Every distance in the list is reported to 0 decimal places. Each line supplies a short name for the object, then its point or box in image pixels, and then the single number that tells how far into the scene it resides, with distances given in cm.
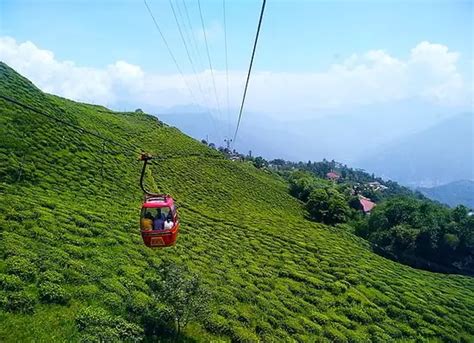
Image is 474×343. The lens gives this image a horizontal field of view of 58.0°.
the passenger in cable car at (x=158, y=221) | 2188
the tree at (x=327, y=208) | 7431
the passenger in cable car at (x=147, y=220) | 2180
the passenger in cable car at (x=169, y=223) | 2206
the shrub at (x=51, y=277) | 2157
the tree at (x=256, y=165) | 13018
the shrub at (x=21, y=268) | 2114
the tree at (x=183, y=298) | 2327
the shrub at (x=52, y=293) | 2048
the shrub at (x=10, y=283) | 1983
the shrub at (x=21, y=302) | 1898
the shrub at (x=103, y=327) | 1914
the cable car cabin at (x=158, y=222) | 2172
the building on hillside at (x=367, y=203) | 12905
